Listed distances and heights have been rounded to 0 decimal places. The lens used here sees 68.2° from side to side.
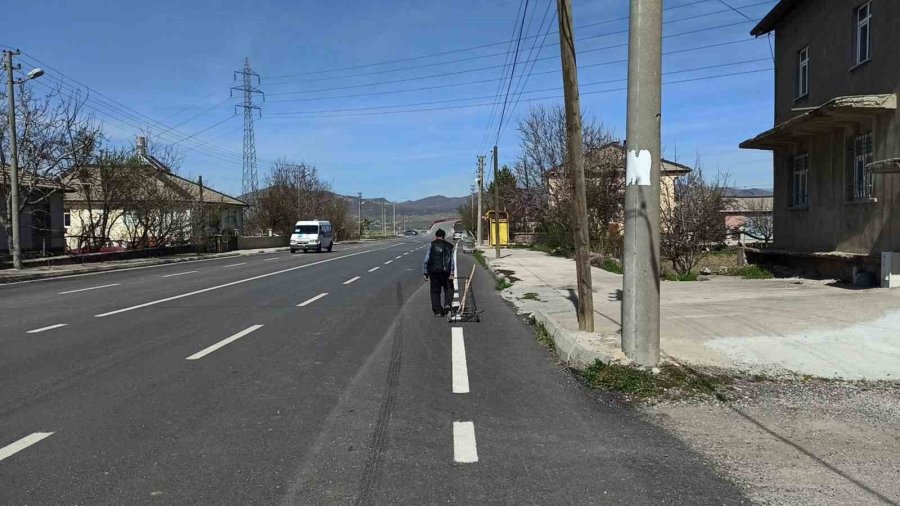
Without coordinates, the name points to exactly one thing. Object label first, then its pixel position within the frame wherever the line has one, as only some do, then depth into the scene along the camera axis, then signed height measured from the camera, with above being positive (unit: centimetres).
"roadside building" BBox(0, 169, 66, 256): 2947 +104
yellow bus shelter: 3966 +42
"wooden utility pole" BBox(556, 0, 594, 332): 912 +97
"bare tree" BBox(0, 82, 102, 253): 2822 +377
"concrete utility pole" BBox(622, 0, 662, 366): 710 +61
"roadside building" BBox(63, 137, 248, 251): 3566 +170
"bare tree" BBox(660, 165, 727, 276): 2062 +15
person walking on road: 1223 -65
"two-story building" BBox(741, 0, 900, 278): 1277 +221
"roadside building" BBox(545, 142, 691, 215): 3195 +313
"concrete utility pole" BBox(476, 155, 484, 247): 5169 +431
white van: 4725 -13
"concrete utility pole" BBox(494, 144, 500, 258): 3415 +42
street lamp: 2475 +291
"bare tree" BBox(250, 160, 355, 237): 7012 +354
